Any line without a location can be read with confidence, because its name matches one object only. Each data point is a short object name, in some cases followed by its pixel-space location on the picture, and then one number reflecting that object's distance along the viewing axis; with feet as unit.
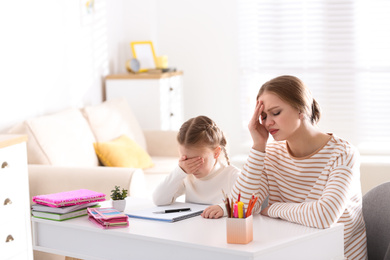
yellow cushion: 13.16
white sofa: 10.65
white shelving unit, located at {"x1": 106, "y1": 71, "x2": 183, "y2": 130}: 15.76
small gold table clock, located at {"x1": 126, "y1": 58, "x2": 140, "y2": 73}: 16.43
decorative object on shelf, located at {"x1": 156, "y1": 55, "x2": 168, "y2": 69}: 16.72
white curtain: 16.20
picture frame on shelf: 16.94
